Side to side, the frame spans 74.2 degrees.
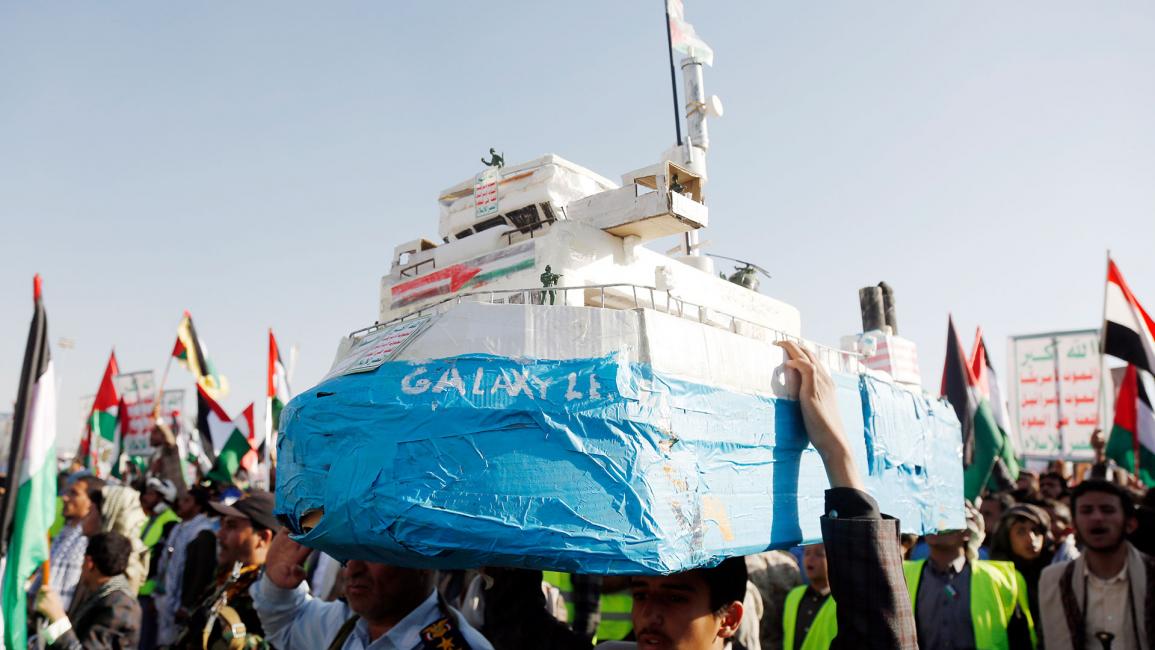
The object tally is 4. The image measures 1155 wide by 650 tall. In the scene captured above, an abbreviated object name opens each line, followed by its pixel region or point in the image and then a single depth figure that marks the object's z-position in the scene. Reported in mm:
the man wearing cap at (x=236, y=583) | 3588
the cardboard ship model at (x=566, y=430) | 1600
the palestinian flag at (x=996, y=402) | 9049
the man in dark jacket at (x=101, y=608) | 3943
